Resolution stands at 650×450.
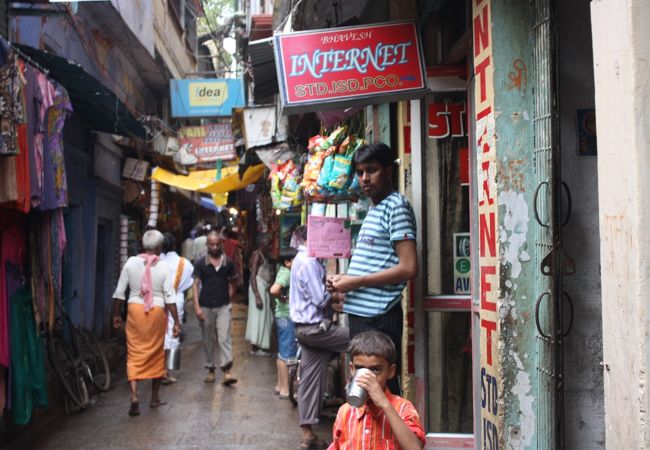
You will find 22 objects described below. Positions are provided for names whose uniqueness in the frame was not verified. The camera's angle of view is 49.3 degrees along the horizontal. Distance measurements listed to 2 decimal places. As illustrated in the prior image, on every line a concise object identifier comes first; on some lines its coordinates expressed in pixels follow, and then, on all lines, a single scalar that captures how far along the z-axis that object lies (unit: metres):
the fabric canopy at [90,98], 7.05
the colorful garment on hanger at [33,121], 6.03
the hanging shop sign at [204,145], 15.97
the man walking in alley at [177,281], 9.29
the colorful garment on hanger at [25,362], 6.50
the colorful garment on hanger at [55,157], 6.59
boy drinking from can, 2.88
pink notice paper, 5.57
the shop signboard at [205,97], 17.86
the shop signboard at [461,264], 5.04
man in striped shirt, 4.05
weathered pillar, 3.30
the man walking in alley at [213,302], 9.57
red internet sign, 4.55
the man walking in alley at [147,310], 8.01
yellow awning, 14.33
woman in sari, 11.16
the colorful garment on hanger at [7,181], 5.57
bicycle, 8.09
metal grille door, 3.21
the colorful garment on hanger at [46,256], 7.02
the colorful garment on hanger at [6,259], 6.23
